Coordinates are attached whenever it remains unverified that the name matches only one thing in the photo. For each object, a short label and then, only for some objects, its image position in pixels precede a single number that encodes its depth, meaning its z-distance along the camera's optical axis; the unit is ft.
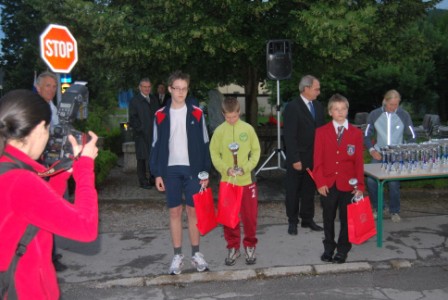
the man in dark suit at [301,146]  20.89
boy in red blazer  17.52
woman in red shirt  6.29
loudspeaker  30.99
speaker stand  30.42
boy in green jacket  17.02
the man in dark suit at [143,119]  31.73
